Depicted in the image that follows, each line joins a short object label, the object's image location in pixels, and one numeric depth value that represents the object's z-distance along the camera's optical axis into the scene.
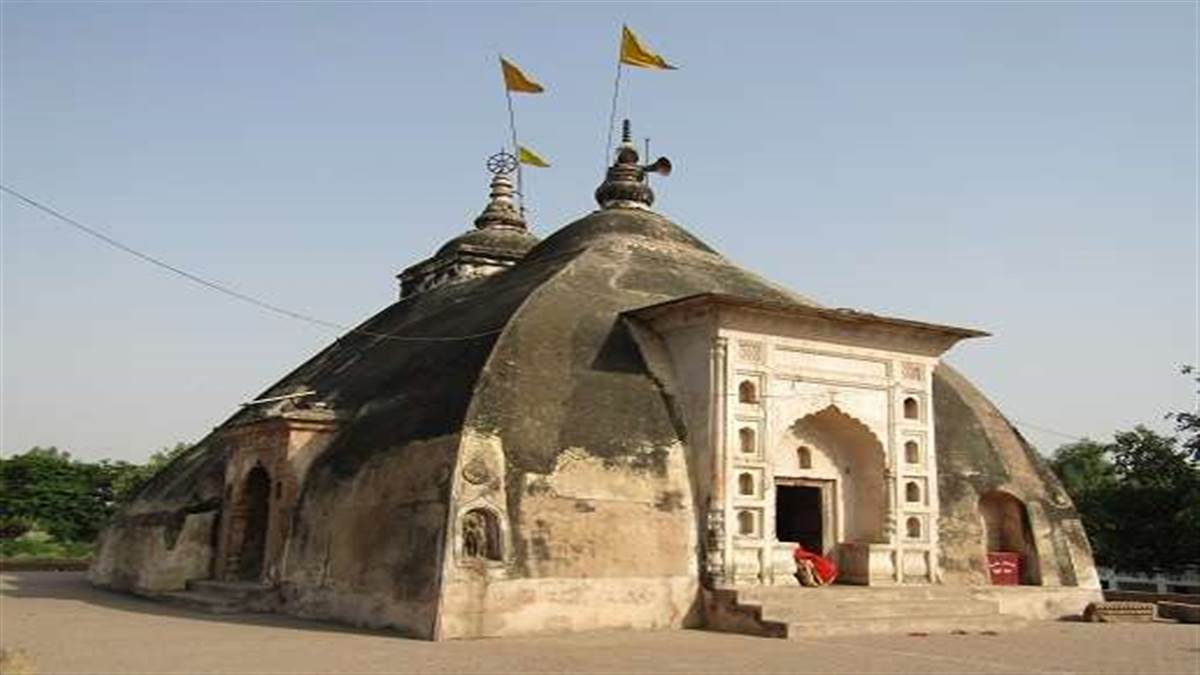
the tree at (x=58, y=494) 44.19
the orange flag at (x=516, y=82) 26.89
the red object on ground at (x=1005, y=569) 19.12
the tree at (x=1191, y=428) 28.98
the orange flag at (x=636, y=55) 23.06
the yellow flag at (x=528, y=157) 32.43
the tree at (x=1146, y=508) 28.17
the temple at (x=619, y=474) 15.23
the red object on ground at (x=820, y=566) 17.25
